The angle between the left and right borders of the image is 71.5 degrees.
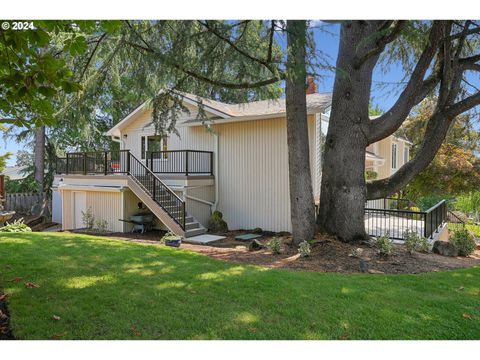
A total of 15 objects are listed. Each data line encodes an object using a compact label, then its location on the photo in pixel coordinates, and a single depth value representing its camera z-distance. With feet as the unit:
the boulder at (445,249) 25.73
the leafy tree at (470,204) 68.19
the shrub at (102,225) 40.06
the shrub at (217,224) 36.94
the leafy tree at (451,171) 48.73
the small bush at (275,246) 23.44
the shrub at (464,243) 26.89
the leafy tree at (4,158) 31.68
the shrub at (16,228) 31.76
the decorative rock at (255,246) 25.49
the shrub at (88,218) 41.37
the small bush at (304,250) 21.91
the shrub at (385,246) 21.81
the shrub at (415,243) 23.62
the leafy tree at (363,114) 24.82
